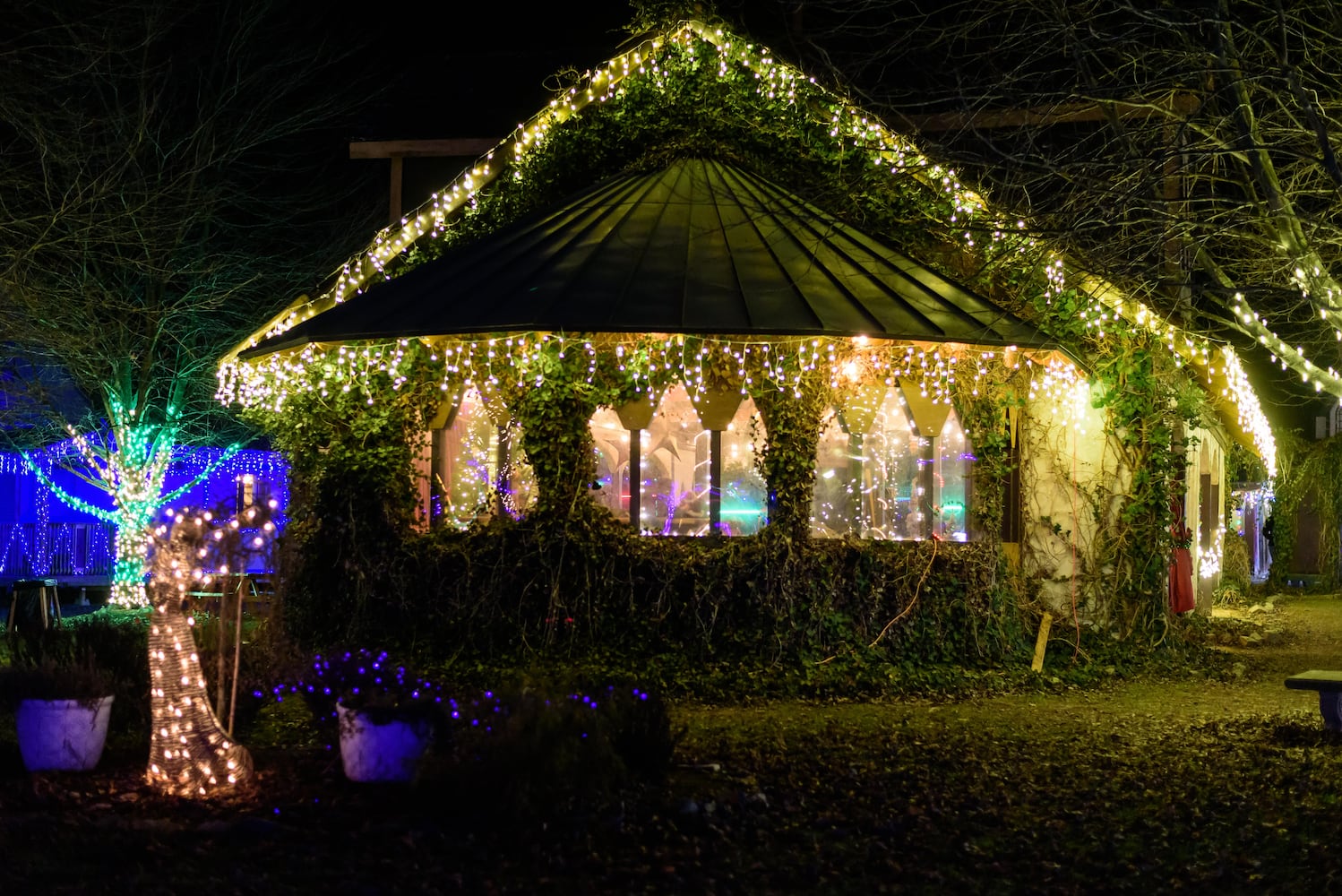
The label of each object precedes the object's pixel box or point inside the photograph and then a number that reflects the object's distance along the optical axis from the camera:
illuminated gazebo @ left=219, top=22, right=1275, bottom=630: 12.41
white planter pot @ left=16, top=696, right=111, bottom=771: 8.26
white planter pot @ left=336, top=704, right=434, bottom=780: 7.75
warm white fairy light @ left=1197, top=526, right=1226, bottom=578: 19.81
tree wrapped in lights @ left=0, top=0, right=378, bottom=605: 15.74
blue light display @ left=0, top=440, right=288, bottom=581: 23.83
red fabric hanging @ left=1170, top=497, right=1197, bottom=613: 14.62
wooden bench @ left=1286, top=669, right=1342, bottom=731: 9.57
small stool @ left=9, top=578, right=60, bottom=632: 15.18
